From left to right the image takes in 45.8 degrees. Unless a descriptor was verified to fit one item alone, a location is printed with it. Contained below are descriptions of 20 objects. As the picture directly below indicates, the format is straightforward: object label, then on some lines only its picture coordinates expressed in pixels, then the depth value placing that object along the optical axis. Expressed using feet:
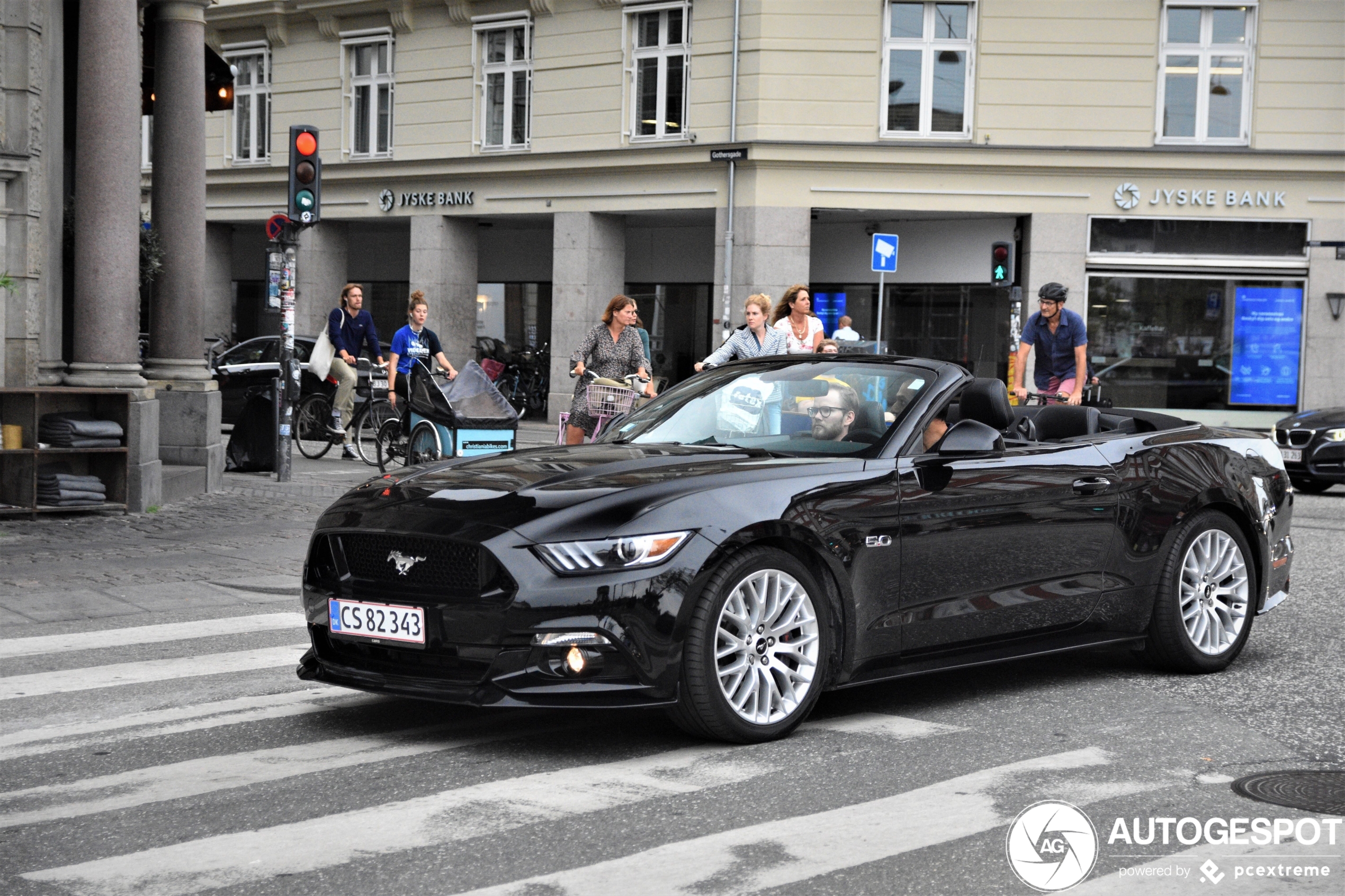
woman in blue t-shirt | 55.88
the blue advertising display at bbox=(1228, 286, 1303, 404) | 86.48
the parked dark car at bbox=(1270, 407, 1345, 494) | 56.75
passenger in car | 19.88
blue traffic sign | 77.41
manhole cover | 15.42
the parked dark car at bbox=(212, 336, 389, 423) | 70.74
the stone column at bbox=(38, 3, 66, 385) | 40.88
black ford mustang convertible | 16.34
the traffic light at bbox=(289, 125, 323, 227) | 49.96
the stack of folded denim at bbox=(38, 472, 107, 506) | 38.27
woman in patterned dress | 41.16
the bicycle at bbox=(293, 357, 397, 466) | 57.82
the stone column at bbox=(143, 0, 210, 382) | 47.39
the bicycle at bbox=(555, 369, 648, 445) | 39.78
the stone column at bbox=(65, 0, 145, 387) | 40.98
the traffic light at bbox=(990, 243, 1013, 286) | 75.97
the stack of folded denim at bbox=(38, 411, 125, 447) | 38.24
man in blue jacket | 59.88
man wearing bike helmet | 41.57
